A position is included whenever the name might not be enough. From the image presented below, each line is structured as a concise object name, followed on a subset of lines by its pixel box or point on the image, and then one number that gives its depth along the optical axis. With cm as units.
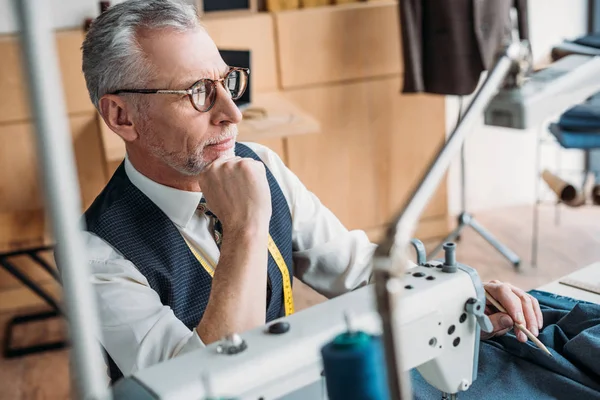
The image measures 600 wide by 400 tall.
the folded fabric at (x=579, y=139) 323
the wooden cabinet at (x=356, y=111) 362
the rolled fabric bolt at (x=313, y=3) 359
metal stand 363
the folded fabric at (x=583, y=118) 321
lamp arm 68
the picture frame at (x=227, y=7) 353
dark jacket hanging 326
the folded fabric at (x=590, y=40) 324
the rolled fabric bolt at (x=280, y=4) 356
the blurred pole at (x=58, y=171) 50
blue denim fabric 123
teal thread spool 73
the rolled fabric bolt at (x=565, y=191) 310
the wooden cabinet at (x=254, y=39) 348
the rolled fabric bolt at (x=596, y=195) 327
